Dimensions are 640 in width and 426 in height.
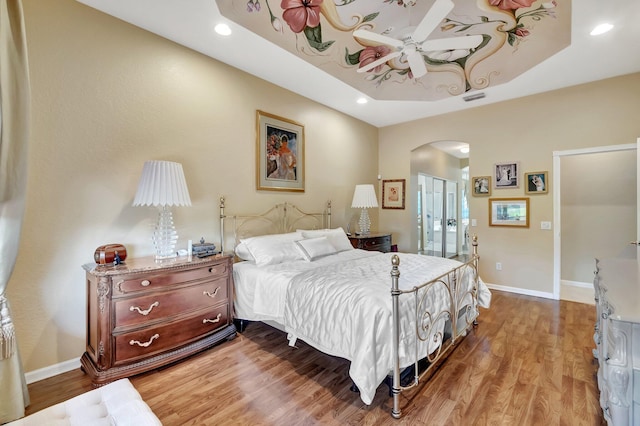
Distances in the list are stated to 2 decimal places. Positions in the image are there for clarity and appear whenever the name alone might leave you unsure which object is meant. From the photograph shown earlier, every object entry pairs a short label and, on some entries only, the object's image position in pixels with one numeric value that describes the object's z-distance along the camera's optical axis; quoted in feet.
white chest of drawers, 3.75
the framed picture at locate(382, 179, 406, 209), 18.86
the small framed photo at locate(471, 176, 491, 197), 15.56
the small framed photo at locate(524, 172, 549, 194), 13.96
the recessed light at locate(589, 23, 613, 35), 8.87
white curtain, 5.37
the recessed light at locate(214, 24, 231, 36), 8.91
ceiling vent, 14.12
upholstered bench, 3.82
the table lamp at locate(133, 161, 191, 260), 8.16
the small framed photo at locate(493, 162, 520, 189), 14.74
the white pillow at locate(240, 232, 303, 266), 10.16
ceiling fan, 7.55
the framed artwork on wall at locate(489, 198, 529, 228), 14.57
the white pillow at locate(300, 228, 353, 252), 12.57
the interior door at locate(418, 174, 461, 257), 21.38
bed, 6.07
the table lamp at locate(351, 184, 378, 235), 16.02
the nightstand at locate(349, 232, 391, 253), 15.25
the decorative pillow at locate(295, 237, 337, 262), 11.01
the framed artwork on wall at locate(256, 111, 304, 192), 12.42
